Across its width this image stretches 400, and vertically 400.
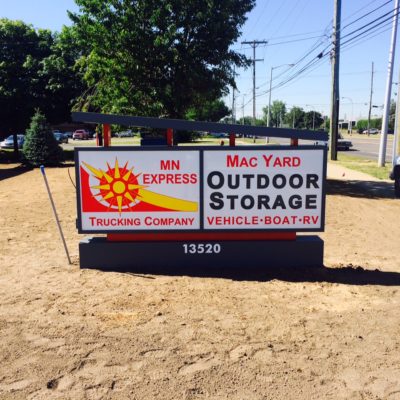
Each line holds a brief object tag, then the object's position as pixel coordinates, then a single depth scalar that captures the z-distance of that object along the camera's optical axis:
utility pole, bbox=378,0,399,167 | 21.27
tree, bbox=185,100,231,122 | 85.94
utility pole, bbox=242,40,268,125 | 57.72
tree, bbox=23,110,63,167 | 21.58
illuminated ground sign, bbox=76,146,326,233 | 6.12
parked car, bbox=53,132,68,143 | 49.86
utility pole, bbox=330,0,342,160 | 24.59
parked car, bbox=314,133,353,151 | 38.62
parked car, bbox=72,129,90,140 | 59.22
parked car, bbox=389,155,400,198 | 13.53
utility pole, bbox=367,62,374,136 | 89.19
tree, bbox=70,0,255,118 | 14.00
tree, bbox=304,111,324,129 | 123.88
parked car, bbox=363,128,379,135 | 95.82
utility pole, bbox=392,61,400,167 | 17.99
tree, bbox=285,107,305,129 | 129.25
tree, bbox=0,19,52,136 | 26.27
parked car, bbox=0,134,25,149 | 36.85
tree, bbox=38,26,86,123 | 26.01
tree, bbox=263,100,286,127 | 147.62
